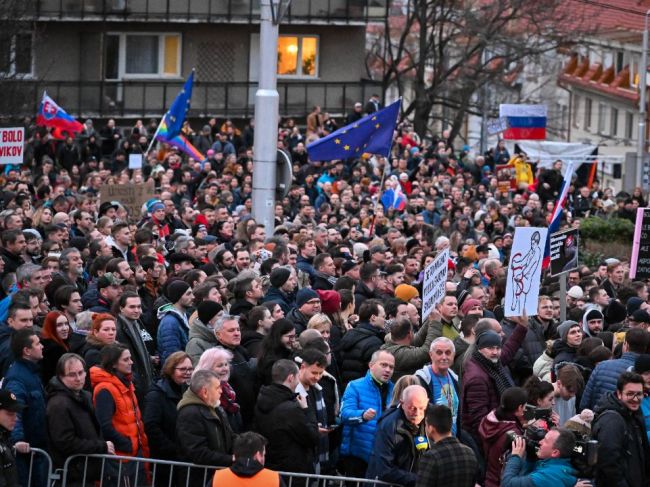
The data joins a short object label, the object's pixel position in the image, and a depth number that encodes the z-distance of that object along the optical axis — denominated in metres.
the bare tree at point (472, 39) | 48.28
